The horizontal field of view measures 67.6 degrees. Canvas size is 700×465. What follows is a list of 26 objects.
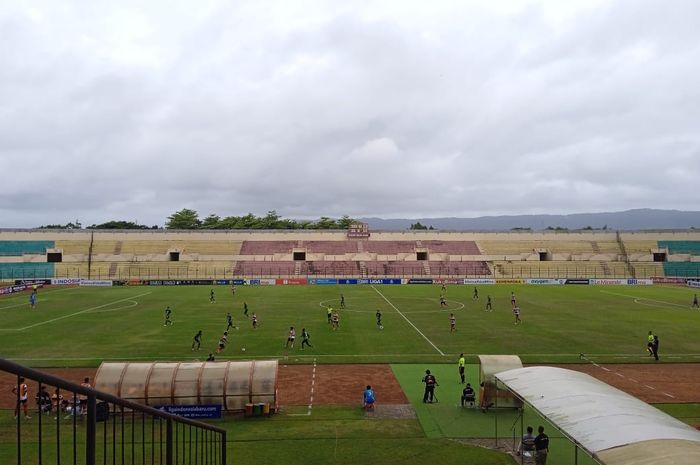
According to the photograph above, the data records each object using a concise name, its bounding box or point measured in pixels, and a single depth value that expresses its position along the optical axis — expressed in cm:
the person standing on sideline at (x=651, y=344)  2977
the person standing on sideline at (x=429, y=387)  2148
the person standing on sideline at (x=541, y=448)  1459
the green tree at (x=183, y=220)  14412
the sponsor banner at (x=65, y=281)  7756
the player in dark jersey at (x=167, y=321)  4074
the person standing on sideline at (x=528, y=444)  1569
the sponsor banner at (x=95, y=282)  7700
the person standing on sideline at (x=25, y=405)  1707
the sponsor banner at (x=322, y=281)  8044
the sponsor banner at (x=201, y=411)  1923
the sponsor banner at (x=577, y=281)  8181
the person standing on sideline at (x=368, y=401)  2019
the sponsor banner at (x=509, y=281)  8331
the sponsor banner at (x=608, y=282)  8088
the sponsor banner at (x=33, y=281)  7543
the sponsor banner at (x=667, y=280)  8274
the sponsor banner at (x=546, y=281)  8212
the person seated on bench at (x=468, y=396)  2094
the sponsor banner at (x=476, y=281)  8181
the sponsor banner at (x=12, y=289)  6576
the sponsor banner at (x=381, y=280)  8081
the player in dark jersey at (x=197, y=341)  3146
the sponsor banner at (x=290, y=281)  7962
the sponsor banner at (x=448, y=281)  8262
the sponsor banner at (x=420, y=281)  8181
